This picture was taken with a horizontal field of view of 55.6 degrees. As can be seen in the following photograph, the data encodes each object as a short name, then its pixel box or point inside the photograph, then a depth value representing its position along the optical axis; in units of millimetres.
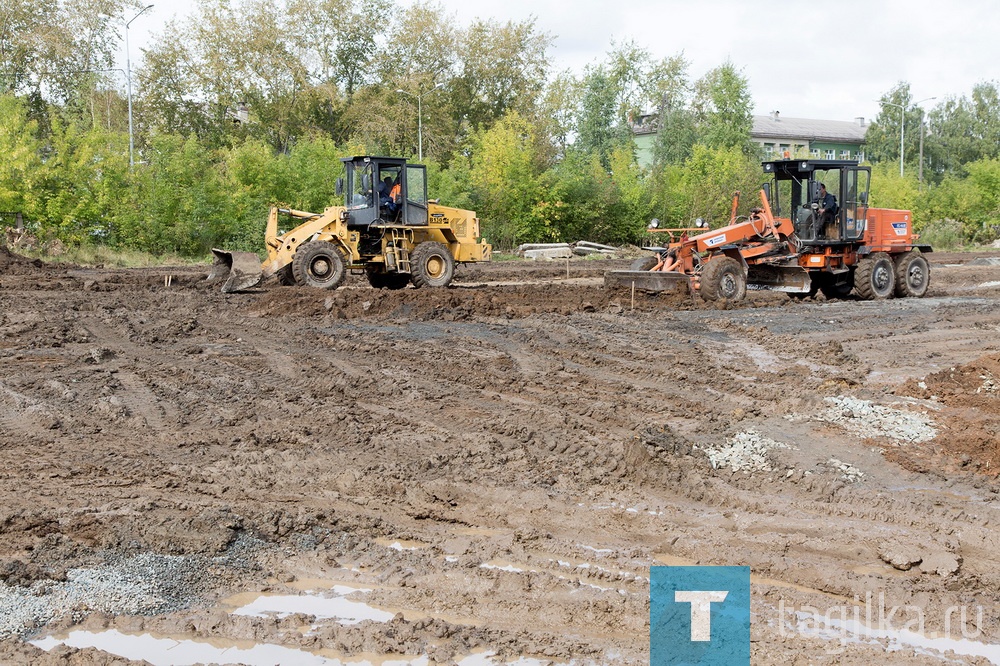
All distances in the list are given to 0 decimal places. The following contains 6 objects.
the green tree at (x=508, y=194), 36188
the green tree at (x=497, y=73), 49812
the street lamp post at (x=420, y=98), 41425
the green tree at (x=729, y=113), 54250
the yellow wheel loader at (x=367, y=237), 17922
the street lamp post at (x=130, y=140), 29109
